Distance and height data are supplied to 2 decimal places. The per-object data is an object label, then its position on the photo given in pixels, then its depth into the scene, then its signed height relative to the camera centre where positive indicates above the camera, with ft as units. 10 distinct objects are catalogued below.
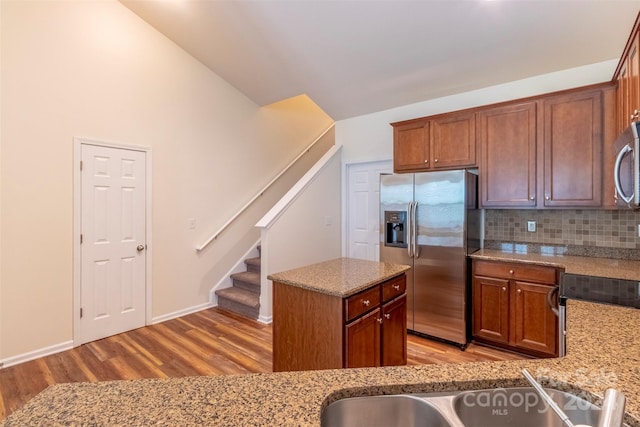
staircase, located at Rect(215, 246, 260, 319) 12.48 -3.48
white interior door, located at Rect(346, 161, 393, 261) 14.47 +0.27
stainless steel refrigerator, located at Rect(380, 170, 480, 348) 9.60 -0.88
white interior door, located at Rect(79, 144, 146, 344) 10.32 -1.00
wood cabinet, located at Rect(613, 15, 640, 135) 6.35 +3.00
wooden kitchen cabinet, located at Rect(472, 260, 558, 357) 8.60 -2.76
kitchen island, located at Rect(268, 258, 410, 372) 6.13 -2.24
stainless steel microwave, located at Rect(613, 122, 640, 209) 4.46 +0.80
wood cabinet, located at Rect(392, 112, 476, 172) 10.47 +2.58
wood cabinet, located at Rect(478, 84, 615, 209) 8.41 +1.91
